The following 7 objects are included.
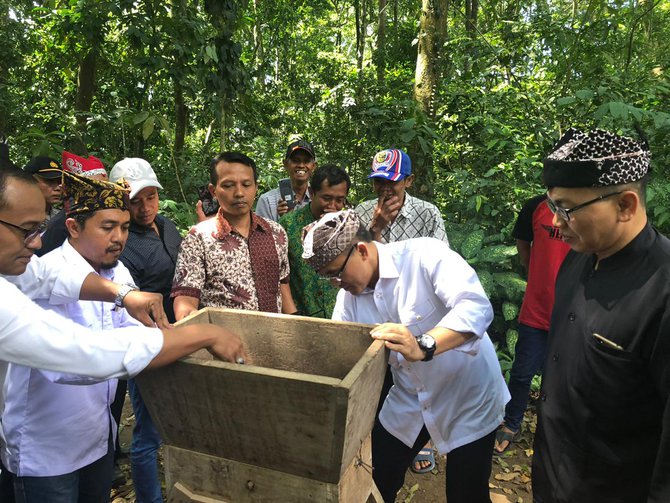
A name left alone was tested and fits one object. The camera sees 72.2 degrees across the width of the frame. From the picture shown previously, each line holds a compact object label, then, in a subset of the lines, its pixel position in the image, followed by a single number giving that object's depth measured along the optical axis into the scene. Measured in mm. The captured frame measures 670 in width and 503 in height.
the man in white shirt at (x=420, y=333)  1799
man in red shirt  3236
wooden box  1338
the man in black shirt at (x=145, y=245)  2727
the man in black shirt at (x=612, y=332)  1368
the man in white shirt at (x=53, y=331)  1266
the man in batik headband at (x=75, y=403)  1750
